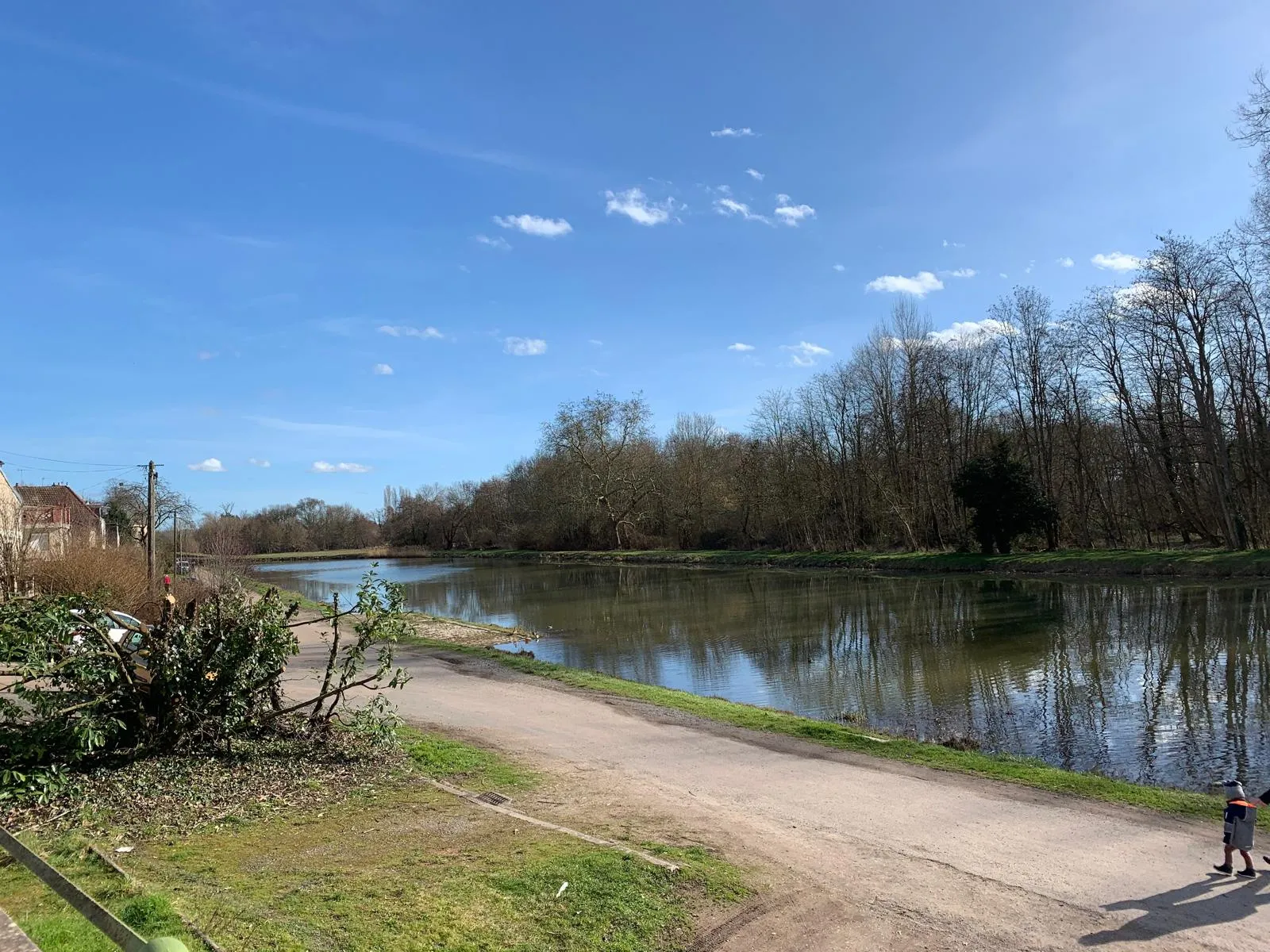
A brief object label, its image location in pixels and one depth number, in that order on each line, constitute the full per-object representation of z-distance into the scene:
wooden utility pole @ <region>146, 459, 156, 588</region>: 28.61
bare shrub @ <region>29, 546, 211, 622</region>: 19.16
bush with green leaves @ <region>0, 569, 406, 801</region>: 6.67
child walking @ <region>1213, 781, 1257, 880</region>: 5.42
